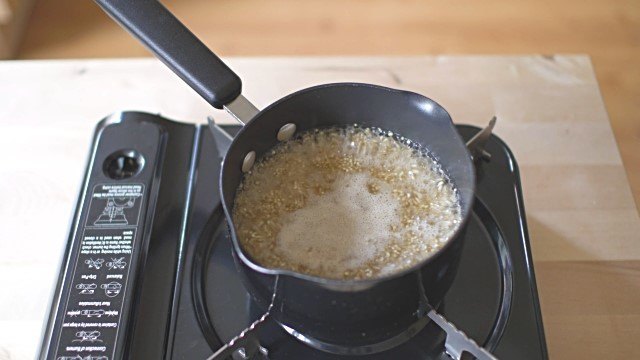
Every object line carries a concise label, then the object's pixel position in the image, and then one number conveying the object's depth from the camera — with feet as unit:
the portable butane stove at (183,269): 2.04
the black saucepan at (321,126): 1.72
